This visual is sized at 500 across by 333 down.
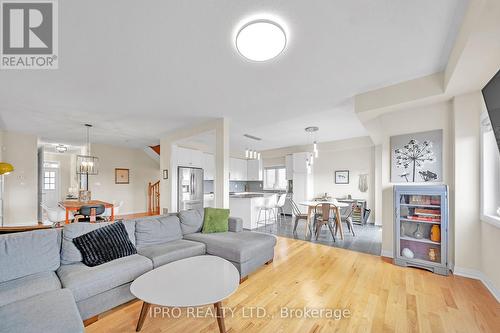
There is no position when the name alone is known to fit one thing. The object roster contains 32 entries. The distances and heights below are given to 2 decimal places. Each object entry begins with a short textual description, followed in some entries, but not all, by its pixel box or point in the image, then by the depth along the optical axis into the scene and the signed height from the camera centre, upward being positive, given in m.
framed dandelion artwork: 2.89 +0.16
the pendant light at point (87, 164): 4.75 +0.10
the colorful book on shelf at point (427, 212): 2.87 -0.63
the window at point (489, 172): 2.41 -0.04
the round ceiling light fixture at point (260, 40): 1.76 +1.20
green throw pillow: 3.26 -0.85
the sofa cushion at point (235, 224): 3.40 -0.94
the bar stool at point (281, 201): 5.86 -0.94
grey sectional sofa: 1.26 -0.92
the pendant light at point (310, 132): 5.00 +0.97
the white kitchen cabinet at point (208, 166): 6.78 +0.07
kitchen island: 5.45 -1.07
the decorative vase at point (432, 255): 2.85 -1.21
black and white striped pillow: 2.08 -0.82
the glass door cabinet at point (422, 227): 2.71 -0.85
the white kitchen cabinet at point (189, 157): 5.90 +0.32
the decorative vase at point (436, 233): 2.81 -0.90
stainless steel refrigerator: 5.75 -0.58
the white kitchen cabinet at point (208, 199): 6.53 -1.01
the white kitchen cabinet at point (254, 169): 8.16 -0.05
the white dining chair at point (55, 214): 4.38 -1.00
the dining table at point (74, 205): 4.03 -0.76
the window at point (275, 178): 8.01 -0.40
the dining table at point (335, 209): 4.33 -0.90
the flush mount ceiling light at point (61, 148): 6.58 +0.66
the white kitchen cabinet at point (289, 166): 7.28 +0.08
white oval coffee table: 1.45 -0.94
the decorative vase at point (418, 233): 3.00 -0.97
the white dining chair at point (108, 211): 5.04 -1.09
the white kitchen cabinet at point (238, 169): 7.66 -0.03
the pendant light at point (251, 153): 5.83 +0.44
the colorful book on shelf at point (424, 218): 2.84 -0.71
